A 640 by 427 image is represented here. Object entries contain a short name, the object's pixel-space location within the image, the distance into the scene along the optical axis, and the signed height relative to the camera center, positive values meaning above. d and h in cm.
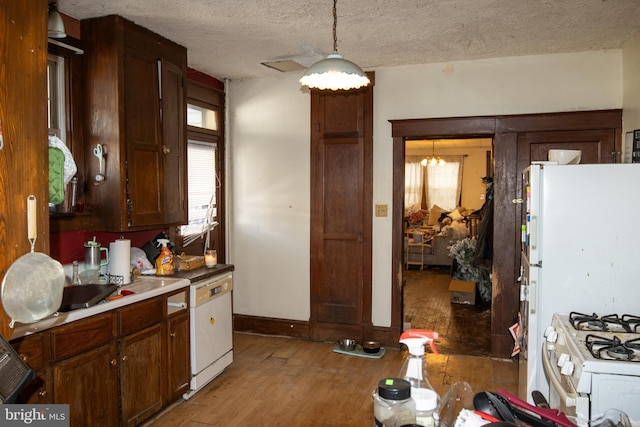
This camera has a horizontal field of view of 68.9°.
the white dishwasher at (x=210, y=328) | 332 -100
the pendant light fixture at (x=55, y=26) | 266 +97
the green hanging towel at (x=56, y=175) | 248 +11
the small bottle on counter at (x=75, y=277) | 287 -50
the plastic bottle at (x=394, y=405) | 108 -49
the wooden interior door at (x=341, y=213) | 441 -16
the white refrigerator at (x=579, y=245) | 244 -26
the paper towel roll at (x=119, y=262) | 302 -43
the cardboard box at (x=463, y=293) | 607 -125
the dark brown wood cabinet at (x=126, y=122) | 303 +50
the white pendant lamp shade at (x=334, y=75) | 230 +62
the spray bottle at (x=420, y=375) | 115 -47
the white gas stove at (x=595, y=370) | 162 -63
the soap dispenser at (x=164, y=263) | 338 -49
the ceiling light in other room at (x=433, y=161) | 1027 +79
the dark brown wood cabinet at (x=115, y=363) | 221 -92
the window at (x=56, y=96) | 292 +63
